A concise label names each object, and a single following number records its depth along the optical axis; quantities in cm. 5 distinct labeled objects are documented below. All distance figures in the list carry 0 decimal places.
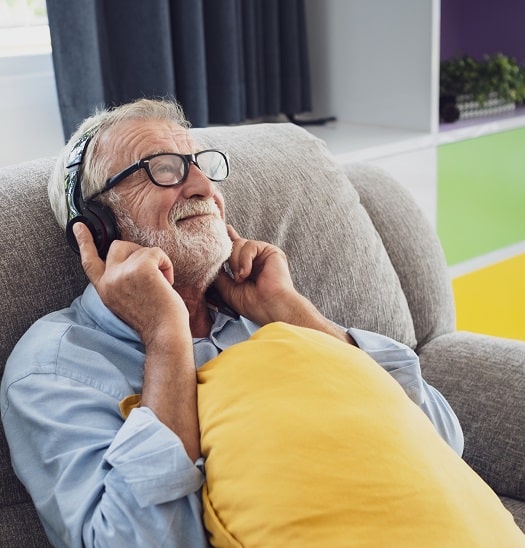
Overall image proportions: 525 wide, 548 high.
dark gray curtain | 218
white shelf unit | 266
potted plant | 295
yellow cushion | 106
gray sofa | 140
